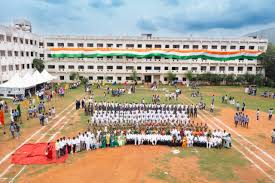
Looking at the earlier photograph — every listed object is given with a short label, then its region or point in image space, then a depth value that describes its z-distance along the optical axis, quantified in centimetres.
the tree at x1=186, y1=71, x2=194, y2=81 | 5478
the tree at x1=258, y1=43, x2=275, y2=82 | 5322
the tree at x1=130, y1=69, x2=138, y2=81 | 5493
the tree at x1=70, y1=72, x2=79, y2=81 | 5344
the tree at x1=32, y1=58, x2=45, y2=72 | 5119
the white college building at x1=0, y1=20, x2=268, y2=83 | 5506
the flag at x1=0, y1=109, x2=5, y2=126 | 2204
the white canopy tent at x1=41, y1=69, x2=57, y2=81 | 4087
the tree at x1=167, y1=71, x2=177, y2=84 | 5505
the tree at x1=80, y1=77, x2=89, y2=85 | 5316
